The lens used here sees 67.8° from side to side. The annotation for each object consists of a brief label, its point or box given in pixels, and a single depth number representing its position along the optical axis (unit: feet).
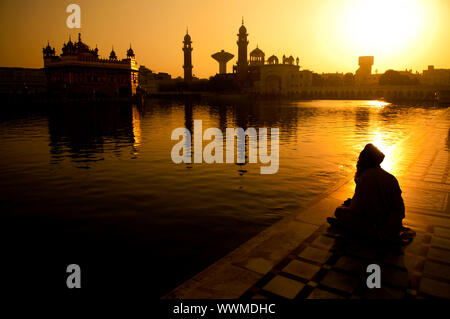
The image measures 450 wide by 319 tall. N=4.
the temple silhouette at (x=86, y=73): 203.51
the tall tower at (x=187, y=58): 405.18
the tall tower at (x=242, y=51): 356.38
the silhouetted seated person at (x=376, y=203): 13.65
